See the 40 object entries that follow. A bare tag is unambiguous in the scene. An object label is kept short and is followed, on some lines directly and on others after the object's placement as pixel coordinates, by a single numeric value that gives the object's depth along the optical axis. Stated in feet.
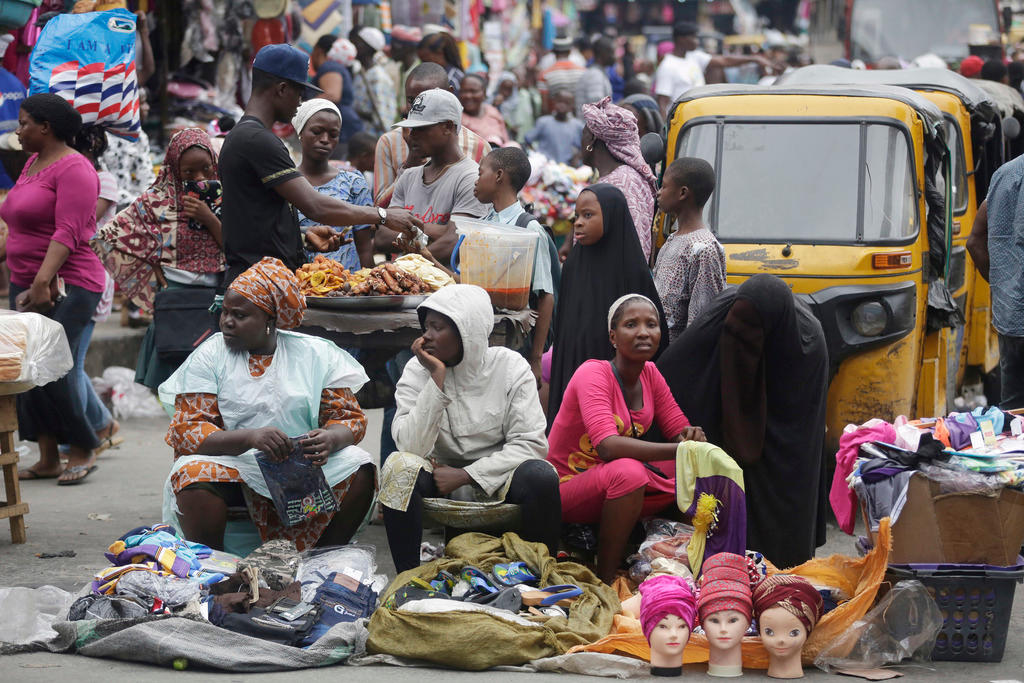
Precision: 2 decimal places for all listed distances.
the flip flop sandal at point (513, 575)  32.35
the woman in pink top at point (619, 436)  34.47
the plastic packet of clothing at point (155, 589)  31.04
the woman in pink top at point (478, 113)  72.54
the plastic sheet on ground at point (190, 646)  29.43
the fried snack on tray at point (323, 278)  38.91
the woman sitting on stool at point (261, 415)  34.24
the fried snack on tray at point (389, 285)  38.60
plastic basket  30.76
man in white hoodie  33.73
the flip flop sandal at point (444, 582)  32.14
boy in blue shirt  41.50
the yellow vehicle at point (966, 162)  56.65
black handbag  42.83
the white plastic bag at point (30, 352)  38.73
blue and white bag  57.11
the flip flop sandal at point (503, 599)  31.50
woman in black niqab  36.63
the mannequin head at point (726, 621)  29.48
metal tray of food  37.91
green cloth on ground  29.76
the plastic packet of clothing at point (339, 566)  32.89
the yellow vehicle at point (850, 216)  44.47
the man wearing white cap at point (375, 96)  92.12
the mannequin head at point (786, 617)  29.37
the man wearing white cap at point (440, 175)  42.93
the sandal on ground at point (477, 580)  32.08
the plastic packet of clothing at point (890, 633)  30.37
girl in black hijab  39.32
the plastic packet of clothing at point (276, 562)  32.55
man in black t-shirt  39.09
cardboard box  30.63
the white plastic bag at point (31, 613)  30.99
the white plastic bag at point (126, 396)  63.21
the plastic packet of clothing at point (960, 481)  30.55
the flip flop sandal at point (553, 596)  31.94
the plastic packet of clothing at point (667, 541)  34.83
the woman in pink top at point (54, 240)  44.75
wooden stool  40.52
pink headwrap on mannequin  29.60
